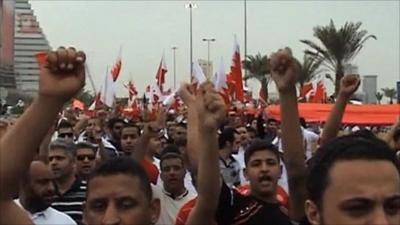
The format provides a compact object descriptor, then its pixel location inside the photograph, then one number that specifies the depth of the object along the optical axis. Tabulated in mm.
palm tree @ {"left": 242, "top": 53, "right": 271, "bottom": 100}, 53569
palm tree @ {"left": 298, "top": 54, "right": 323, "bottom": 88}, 45819
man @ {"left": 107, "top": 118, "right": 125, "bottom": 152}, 9633
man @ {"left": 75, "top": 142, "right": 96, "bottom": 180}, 6879
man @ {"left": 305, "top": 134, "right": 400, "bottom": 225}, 2414
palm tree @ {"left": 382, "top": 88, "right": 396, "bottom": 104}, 76194
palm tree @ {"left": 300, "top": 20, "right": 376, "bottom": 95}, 39531
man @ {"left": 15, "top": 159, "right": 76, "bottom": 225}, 4707
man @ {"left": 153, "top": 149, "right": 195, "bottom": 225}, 6035
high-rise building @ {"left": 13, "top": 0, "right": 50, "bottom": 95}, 55688
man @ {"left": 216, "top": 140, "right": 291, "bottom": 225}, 4336
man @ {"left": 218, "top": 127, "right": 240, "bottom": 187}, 8266
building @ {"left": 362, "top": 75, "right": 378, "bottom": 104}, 62312
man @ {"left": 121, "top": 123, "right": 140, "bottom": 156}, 8227
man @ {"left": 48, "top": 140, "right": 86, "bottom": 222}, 5562
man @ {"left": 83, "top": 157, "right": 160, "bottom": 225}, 3043
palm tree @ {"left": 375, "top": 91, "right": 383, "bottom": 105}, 72219
